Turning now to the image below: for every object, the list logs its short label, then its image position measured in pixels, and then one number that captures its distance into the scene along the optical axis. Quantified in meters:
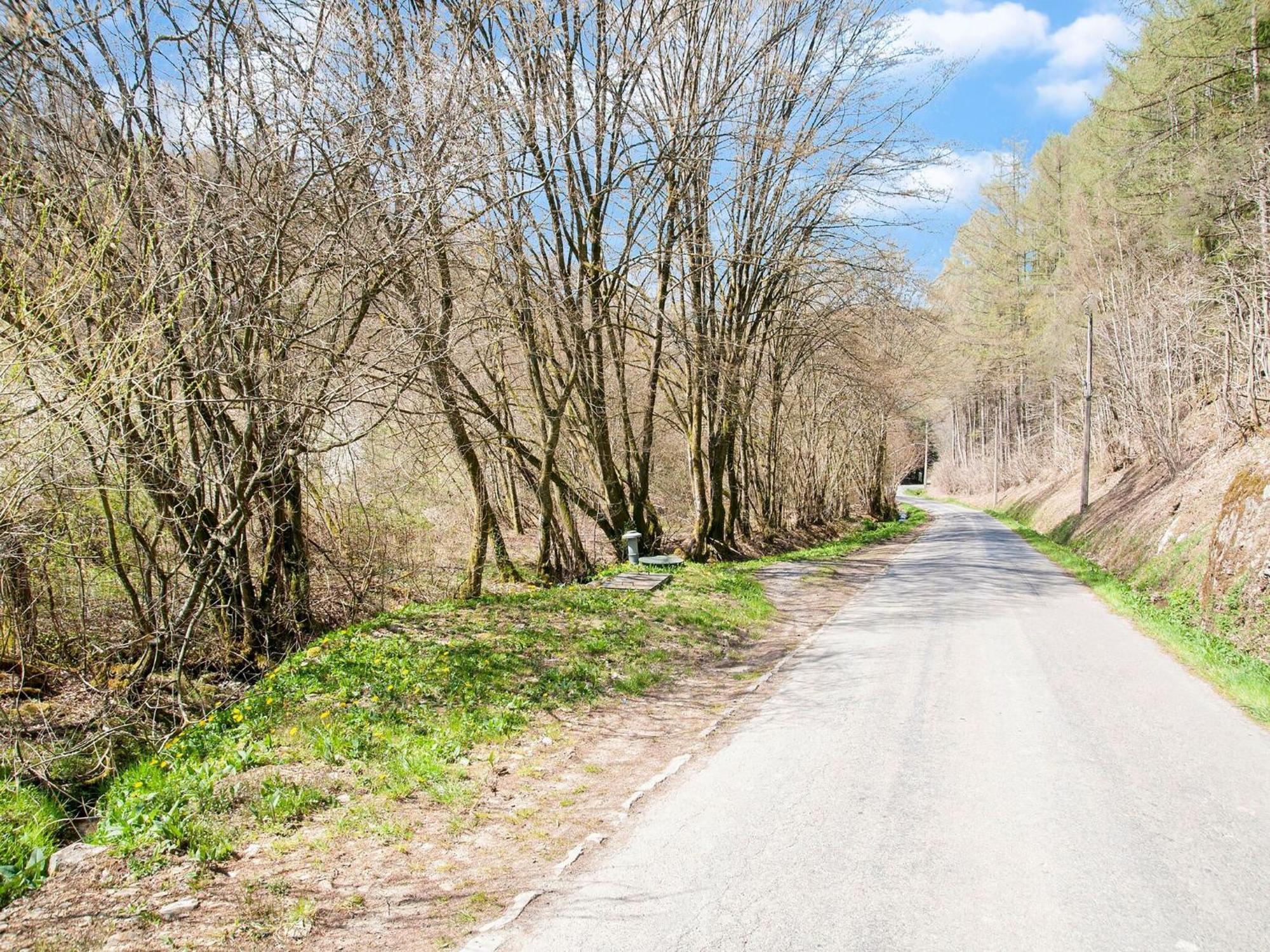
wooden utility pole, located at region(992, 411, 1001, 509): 50.94
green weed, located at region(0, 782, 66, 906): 3.82
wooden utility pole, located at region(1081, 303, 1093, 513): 22.69
